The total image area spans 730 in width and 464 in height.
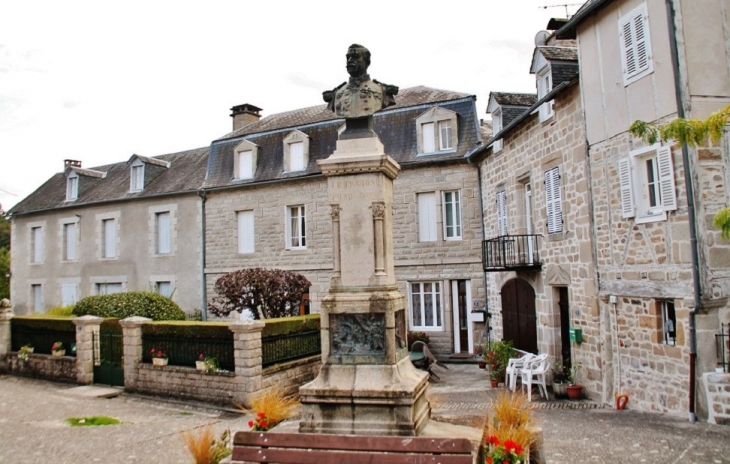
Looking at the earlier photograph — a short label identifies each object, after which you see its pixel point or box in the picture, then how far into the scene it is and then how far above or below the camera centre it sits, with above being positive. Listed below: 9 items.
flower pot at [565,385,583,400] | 10.12 -1.99
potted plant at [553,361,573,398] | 10.36 -1.89
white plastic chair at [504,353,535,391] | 10.71 -1.67
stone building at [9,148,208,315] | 20.09 +2.26
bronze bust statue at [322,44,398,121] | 6.38 +2.12
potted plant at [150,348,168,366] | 11.27 -1.30
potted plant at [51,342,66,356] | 13.15 -1.21
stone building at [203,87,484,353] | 15.82 +2.38
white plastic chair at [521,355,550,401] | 10.29 -1.67
